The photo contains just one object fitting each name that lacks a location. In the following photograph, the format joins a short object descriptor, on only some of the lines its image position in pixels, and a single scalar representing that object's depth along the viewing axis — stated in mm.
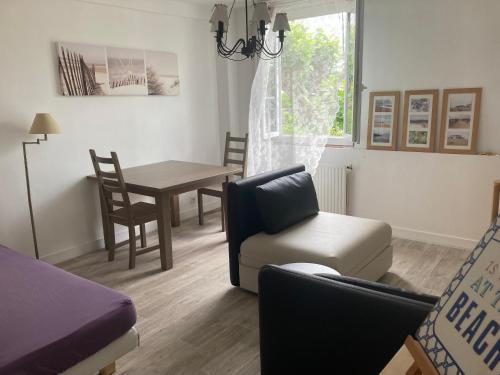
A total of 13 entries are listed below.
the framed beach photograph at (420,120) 3674
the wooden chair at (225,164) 4212
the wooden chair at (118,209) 3279
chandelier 2619
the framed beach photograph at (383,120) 3873
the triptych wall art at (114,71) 3482
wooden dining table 3245
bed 1615
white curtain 4109
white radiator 4242
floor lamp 3105
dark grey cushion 2807
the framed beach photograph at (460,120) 3471
